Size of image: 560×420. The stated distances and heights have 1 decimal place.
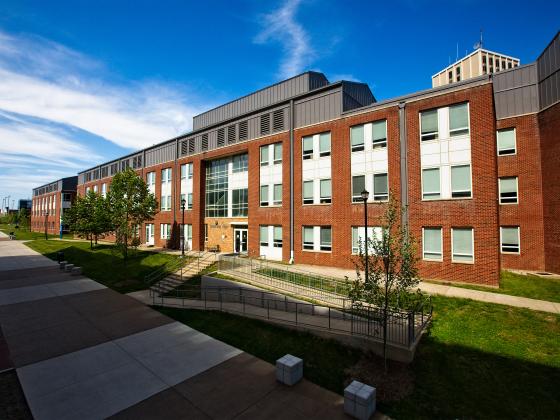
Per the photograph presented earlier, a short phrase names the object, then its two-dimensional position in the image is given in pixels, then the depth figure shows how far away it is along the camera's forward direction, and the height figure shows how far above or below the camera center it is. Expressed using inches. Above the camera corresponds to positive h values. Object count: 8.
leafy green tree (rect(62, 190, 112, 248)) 1506.2 +25.1
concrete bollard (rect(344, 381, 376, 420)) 276.7 -175.9
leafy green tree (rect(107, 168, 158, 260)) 1205.7 +95.6
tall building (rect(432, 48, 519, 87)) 3997.8 +2165.9
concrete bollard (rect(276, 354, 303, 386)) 336.5 -177.0
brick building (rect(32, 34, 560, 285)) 749.4 +149.7
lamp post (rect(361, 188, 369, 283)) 412.0 -76.7
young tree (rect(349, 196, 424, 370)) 375.0 -77.7
